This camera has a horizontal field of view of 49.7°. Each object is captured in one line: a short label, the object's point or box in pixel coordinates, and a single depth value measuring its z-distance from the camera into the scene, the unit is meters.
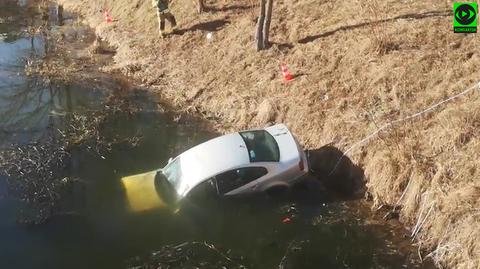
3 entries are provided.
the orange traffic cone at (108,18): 22.83
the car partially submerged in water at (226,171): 11.06
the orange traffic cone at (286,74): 14.89
